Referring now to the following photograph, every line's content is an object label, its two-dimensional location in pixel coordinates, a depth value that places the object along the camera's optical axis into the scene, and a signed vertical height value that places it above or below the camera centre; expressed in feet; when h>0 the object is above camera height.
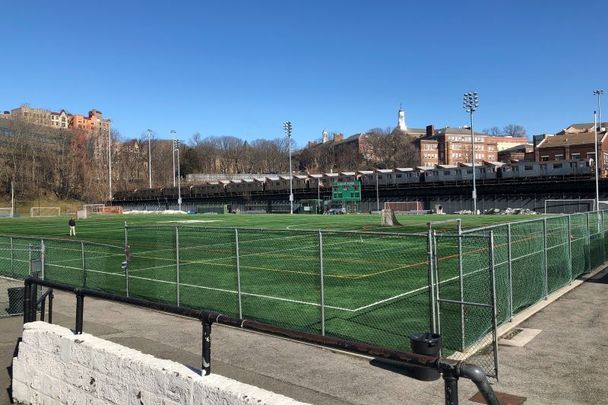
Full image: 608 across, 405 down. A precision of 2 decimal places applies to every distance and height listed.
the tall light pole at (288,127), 321.56 +40.73
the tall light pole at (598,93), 225.56 +39.47
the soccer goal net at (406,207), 283.59 -7.84
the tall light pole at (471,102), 252.95 +42.87
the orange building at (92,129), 546.83 +76.44
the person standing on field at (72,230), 120.57 -6.51
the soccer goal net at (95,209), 343.07 -5.45
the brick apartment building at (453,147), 608.19 +49.40
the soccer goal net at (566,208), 198.22 -8.10
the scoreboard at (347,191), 287.65 +1.35
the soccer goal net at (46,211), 326.85 -5.66
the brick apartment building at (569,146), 364.79 +29.35
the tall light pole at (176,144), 380.70 +39.14
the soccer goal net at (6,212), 287.07 -5.13
